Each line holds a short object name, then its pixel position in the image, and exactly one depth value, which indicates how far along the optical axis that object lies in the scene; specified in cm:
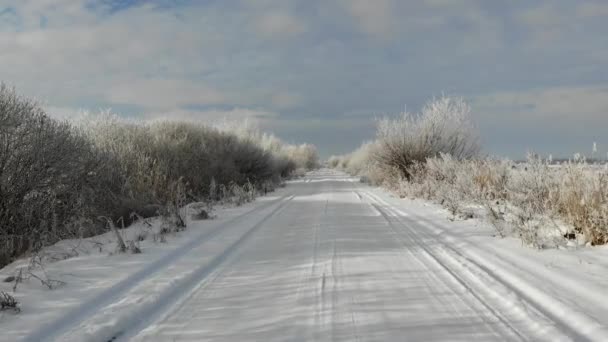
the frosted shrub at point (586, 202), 600
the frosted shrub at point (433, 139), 1922
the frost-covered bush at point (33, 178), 742
